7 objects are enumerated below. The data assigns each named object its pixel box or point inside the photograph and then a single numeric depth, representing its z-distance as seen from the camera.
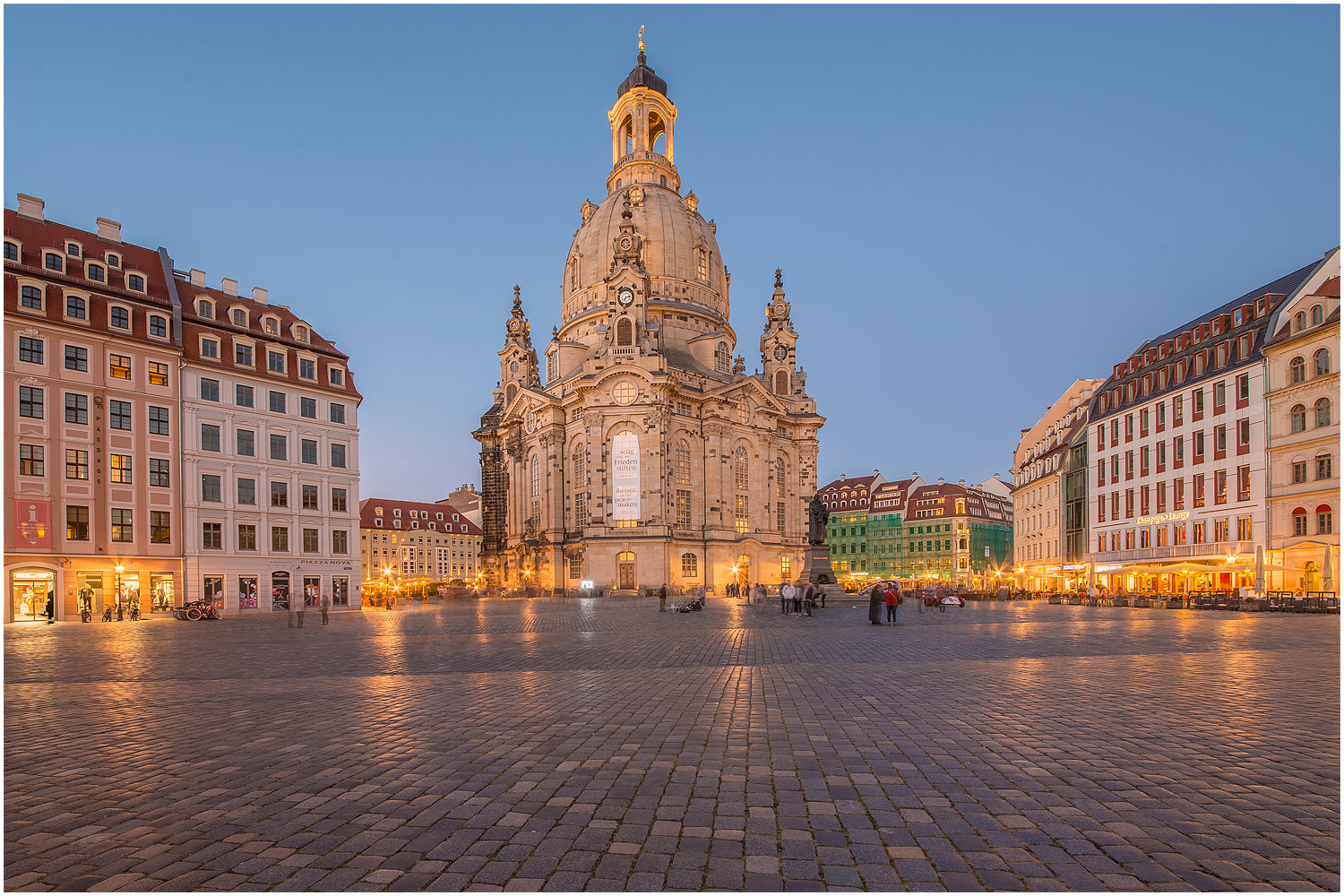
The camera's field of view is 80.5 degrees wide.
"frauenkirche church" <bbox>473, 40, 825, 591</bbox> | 73.62
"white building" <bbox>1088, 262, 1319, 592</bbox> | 46.06
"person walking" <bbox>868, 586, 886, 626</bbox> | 26.77
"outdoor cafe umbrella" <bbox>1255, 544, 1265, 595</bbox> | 37.69
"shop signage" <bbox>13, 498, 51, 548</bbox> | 36.22
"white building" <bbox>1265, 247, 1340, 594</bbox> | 40.50
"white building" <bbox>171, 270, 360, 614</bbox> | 43.59
